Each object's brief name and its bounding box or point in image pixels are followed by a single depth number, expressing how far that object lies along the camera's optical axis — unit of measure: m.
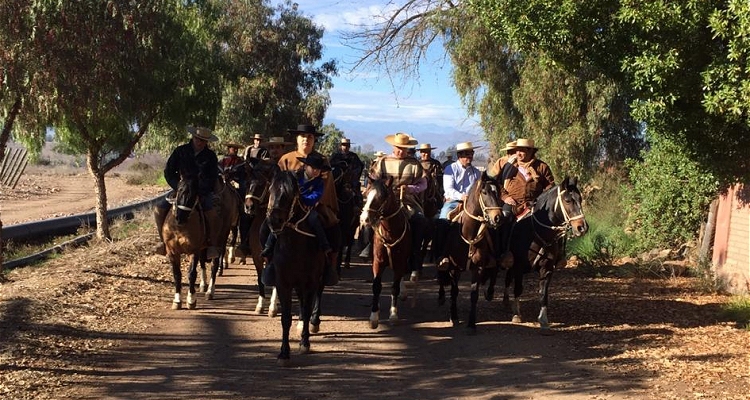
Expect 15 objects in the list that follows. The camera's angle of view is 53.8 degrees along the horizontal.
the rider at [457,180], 11.09
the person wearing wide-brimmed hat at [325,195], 8.88
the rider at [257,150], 14.98
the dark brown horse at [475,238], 9.59
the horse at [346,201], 13.65
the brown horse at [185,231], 10.33
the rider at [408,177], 10.84
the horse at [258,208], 9.70
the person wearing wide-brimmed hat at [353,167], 14.93
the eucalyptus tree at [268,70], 33.06
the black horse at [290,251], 7.84
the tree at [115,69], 11.49
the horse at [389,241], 9.88
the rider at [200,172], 10.85
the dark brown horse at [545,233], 9.69
